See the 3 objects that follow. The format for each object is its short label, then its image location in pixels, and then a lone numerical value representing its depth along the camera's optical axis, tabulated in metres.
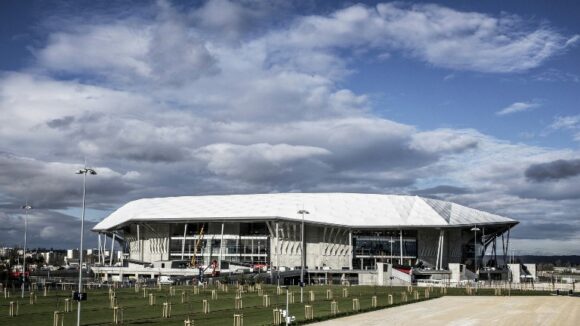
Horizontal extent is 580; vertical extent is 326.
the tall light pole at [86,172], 41.46
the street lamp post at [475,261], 151.25
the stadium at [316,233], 151.00
